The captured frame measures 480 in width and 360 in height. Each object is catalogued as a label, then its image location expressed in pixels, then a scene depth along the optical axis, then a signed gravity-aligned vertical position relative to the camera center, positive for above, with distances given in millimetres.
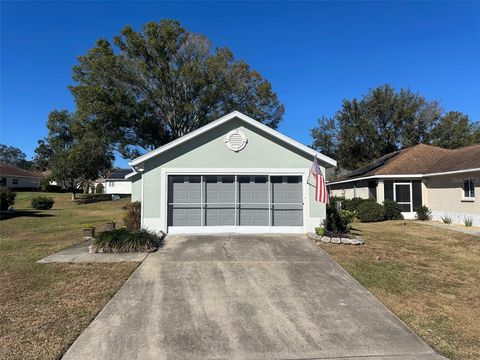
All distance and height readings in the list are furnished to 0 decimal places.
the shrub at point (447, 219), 18422 -1006
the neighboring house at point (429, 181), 17234 +1201
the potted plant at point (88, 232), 13170 -1205
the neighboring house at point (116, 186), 61625 +2759
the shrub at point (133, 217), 15079 -710
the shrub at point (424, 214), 20312 -793
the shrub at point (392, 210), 20516 -558
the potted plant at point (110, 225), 15055 -1071
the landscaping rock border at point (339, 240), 11305 -1321
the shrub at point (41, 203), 30130 -160
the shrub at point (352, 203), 22031 -152
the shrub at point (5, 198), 24094 +234
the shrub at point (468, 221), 16859 -1040
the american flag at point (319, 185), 12492 +591
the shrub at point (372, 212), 20188 -669
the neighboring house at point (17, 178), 49938 +3651
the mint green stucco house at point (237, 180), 12891 +812
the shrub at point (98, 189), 62466 +2238
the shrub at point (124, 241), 9942 -1205
